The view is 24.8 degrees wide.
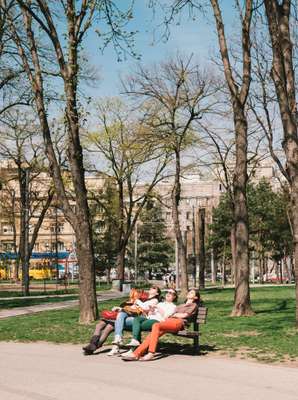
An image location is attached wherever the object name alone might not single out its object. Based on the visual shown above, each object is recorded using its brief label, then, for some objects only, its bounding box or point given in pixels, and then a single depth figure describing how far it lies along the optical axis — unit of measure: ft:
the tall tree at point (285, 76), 44.11
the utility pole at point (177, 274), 120.00
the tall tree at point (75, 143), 53.57
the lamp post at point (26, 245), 117.08
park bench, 35.68
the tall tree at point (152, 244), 229.86
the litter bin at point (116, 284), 127.73
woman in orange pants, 34.20
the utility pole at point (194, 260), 156.39
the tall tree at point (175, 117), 94.94
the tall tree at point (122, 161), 123.54
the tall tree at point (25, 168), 123.75
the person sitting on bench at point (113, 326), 36.58
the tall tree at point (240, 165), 56.34
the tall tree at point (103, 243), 217.50
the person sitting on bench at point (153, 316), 36.29
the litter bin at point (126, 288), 110.02
